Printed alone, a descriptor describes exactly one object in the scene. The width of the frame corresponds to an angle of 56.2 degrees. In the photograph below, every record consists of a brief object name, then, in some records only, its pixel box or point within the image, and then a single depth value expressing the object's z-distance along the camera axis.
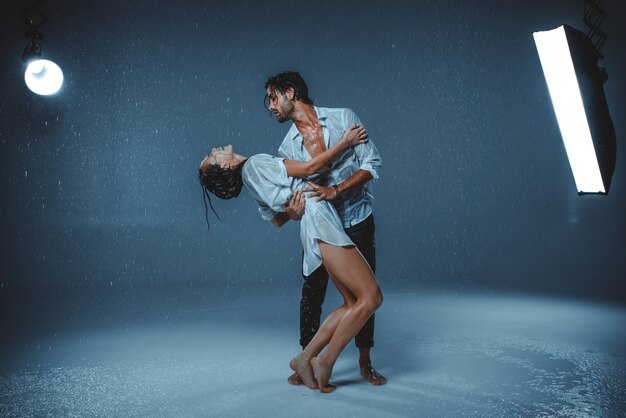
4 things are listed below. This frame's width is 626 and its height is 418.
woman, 2.35
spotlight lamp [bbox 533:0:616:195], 2.04
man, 2.47
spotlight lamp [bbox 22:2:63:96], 4.21
